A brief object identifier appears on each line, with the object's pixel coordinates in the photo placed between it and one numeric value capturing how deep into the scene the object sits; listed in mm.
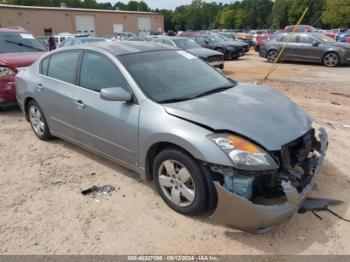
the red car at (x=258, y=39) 23081
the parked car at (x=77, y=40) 13519
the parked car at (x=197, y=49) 12859
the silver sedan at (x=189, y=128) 2855
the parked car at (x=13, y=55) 6707
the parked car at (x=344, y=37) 22578
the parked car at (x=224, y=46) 18688
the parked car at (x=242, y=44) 19573
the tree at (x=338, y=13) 52938
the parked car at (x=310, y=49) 14903
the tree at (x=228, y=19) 99375
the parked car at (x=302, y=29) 20953
